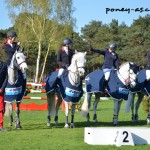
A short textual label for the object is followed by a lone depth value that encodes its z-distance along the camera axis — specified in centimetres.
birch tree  5359
